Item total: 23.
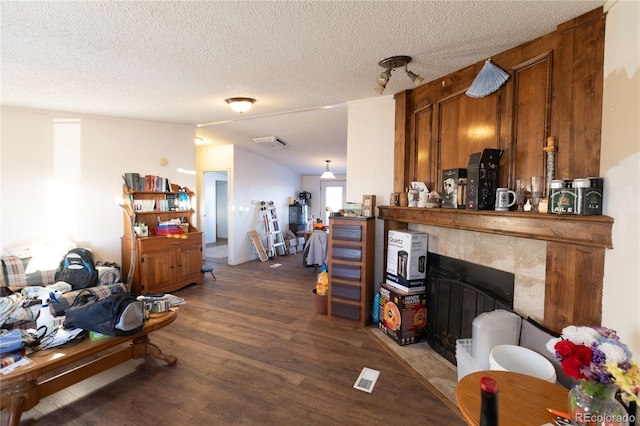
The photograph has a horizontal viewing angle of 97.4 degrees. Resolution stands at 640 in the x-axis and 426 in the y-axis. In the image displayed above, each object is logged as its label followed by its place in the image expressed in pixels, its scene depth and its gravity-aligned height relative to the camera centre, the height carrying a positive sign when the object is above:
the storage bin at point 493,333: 1.88 -0.84
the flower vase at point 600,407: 0.95 -0.68
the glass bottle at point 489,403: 0.84 -0.59
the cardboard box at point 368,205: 3.35 +0.00
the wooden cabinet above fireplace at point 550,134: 1.54 +0.51
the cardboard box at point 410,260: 2.84 -0.55
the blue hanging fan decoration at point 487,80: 2.12 +0.98
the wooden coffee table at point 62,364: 1.70 -1.21
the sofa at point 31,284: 2.75 -1.00
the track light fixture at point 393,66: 2.34 +1.21
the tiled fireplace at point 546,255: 1.48 -0.31
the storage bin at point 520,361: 1.57 -0.89
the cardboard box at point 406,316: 2.80 -1.12
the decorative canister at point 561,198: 1.52 +0.06
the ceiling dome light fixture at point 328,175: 7.42 +0.78
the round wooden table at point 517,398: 1.11 -0.81
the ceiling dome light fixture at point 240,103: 3.40 +1.21
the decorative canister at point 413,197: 2.83 +0.09
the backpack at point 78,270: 3.42 -0.88
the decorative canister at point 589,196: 1.46 +0.07
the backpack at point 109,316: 2.03 -0.85
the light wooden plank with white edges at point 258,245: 6.57 -0.99
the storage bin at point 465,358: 1.97 -1.09
